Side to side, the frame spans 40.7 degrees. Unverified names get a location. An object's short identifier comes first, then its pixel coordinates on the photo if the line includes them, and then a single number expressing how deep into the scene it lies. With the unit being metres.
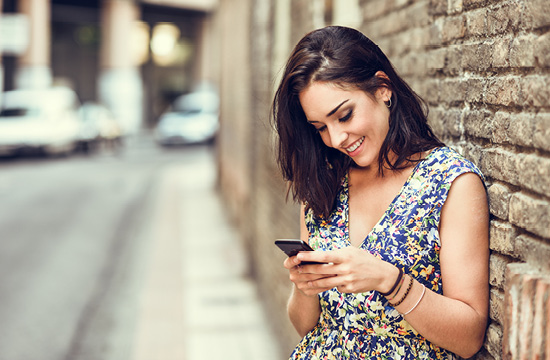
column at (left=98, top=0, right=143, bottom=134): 33.12
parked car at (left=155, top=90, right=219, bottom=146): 27.69
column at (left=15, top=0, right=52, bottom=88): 29.02
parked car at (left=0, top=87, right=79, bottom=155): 21.08
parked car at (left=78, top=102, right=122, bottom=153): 23.61
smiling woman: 1.87
